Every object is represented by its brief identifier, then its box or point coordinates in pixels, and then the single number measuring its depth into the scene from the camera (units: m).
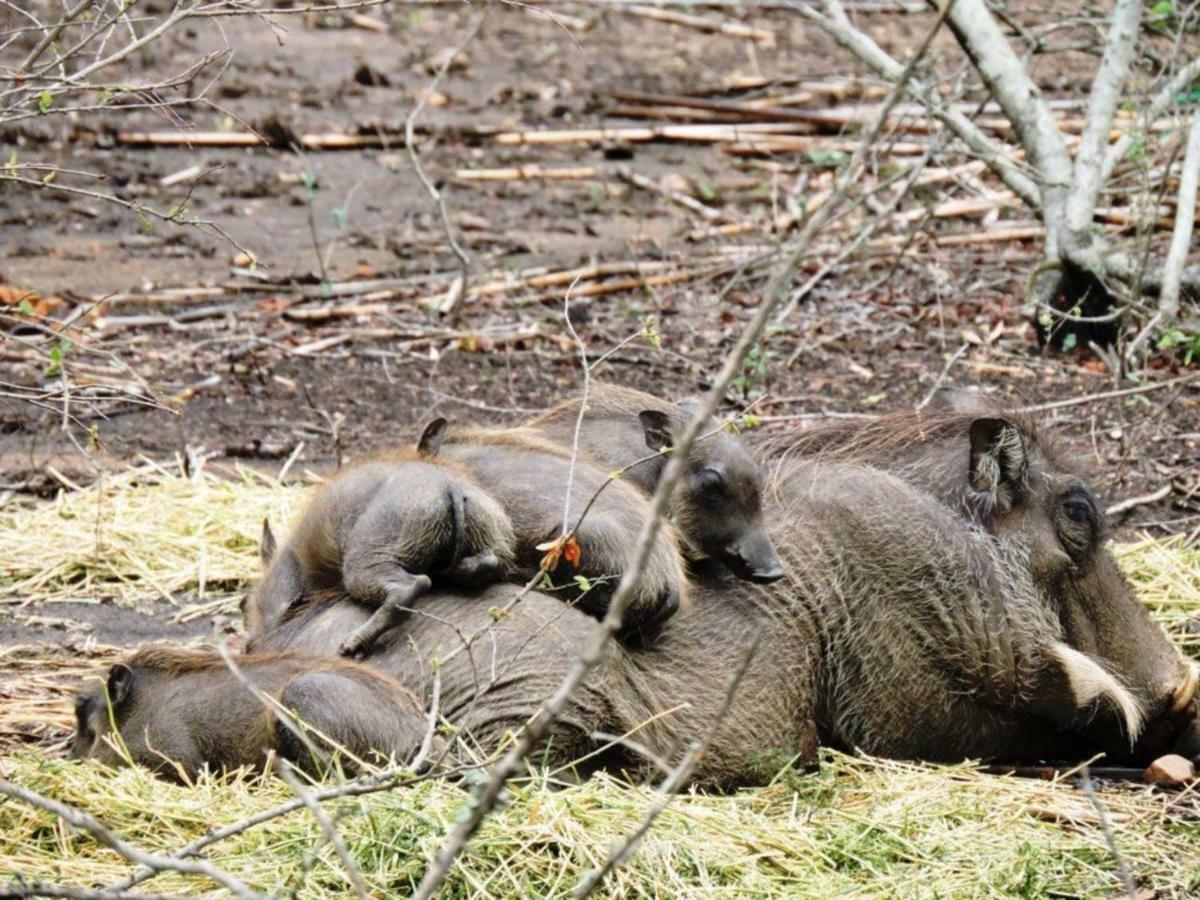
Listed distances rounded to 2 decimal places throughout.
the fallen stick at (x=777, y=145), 23.73
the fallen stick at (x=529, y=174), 22.95
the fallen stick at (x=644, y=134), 24.47
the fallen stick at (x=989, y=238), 20.09
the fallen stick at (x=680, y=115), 25.45
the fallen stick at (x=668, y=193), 21.67
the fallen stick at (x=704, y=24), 30.73
